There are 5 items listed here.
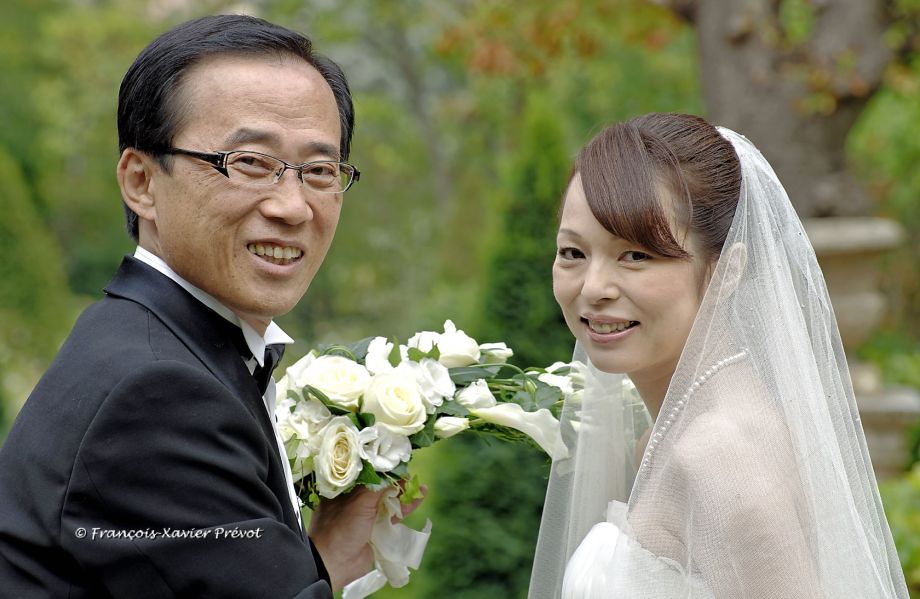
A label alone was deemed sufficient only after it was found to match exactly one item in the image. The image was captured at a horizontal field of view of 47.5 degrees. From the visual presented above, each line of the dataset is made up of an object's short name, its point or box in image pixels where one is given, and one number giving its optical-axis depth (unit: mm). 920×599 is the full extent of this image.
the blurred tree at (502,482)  5512
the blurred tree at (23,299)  15305
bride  2287
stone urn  8023
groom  1885
